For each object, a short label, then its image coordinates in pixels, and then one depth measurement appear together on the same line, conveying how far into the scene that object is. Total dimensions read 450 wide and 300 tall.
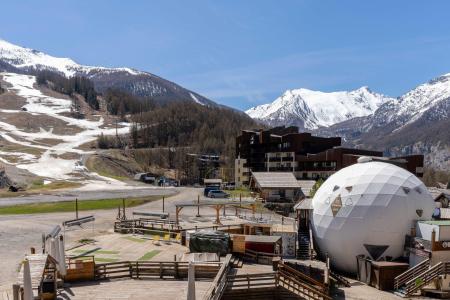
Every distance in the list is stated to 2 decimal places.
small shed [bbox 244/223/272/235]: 37.44
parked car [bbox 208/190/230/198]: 80.31
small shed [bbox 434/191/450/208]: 64.88
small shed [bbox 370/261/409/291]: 27.91
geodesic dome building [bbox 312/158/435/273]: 30.39
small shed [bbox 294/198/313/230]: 39.27
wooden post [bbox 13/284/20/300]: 14.76
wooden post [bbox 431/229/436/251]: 27.97
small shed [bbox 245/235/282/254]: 30.12
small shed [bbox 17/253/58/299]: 17.46
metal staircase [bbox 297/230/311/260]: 35.03
